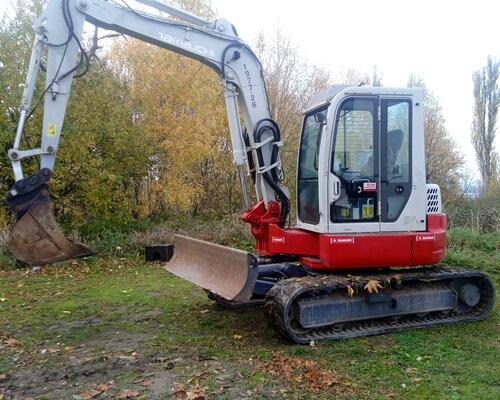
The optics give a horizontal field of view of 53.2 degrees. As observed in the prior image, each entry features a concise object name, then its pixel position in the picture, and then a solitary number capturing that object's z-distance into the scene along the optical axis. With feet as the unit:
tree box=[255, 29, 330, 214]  58.08
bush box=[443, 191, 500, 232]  42.26
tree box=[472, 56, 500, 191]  96.99
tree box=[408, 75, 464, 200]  60.49
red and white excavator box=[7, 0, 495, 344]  17.65
